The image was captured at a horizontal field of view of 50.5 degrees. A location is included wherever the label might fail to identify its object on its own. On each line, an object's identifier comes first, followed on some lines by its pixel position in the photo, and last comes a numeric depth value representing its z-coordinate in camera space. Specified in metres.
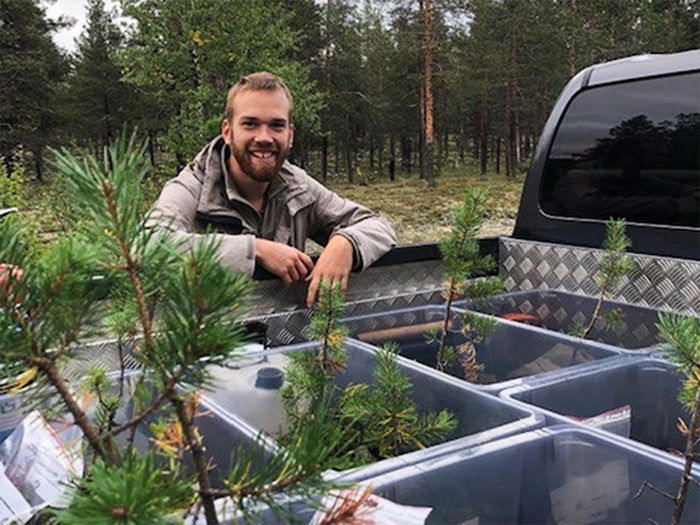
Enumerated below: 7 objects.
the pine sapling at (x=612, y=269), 2.72
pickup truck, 1.49
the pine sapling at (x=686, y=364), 1.16
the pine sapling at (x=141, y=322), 0.59
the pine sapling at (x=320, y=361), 1.71
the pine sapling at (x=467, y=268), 2.04
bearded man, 2.84
